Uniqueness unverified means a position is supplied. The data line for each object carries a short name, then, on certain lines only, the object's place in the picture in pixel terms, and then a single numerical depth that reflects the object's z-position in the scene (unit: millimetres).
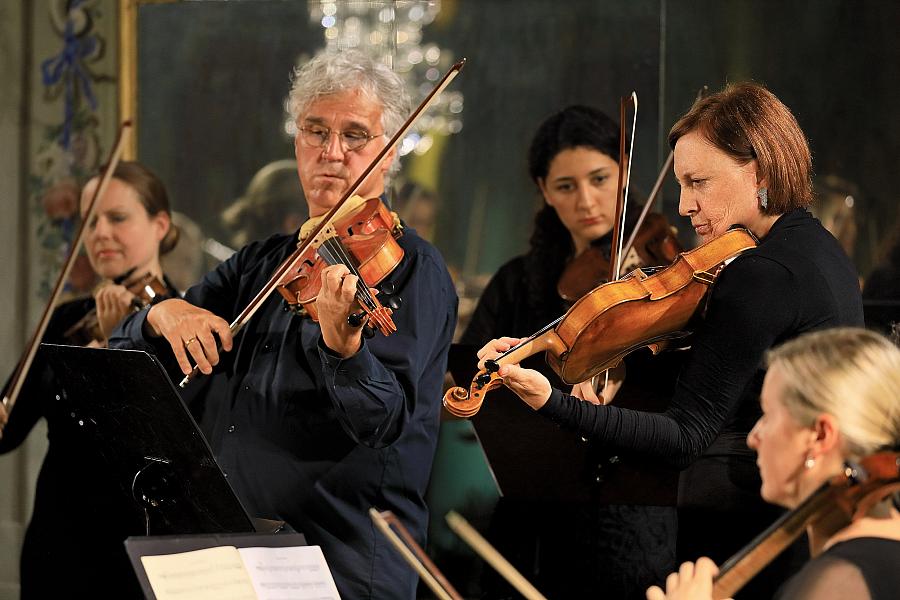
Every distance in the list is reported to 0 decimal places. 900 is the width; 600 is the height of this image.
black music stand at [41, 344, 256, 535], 5869
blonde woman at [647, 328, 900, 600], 5336
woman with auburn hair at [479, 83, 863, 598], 5785
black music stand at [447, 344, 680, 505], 6324
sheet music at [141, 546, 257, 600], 5631
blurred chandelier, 7720
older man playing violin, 6093
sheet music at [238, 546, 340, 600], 5723
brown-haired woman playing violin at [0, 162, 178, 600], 6821
